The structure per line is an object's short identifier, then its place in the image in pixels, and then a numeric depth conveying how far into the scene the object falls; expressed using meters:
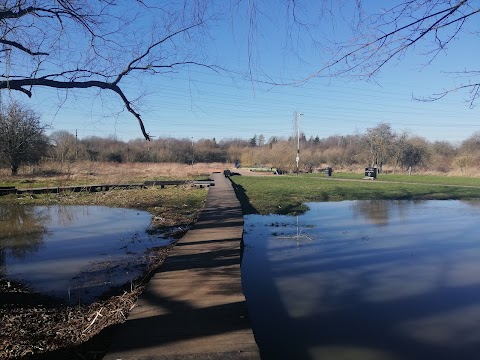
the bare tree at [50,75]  4.45
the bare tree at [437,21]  2.60
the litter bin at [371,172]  35.84
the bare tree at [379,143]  55.66
